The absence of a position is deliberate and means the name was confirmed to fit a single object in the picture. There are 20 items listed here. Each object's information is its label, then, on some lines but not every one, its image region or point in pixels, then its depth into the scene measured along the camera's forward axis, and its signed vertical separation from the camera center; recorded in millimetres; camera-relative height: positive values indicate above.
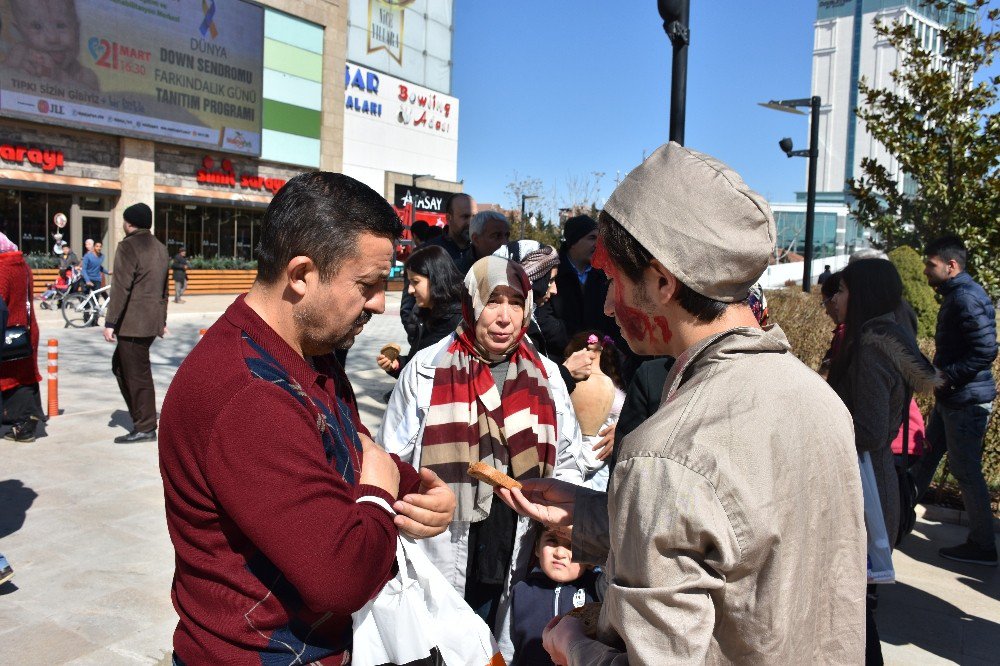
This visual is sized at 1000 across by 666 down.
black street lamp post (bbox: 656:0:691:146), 4230 +1368
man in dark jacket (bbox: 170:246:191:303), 24891 +24
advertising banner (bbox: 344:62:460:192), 35438 +7564
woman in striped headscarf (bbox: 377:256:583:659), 3186 -595
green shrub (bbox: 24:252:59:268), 23516 +236
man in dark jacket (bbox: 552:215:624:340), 4844 +31
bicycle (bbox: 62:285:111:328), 17188 -884
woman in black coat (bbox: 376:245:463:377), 4508 -49
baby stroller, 19109 -568
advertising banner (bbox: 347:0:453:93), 35844 +11947
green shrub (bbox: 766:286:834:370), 9492 -359
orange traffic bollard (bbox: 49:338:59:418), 8328 -1322
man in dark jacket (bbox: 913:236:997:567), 5121 -485
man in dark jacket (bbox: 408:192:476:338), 5973 +370
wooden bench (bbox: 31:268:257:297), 28203 -258
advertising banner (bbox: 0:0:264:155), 23578 +6921
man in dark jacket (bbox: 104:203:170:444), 7074 -283
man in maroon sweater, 1378 -358
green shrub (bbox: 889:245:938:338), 12539 +160
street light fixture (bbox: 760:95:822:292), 12680 +2674
